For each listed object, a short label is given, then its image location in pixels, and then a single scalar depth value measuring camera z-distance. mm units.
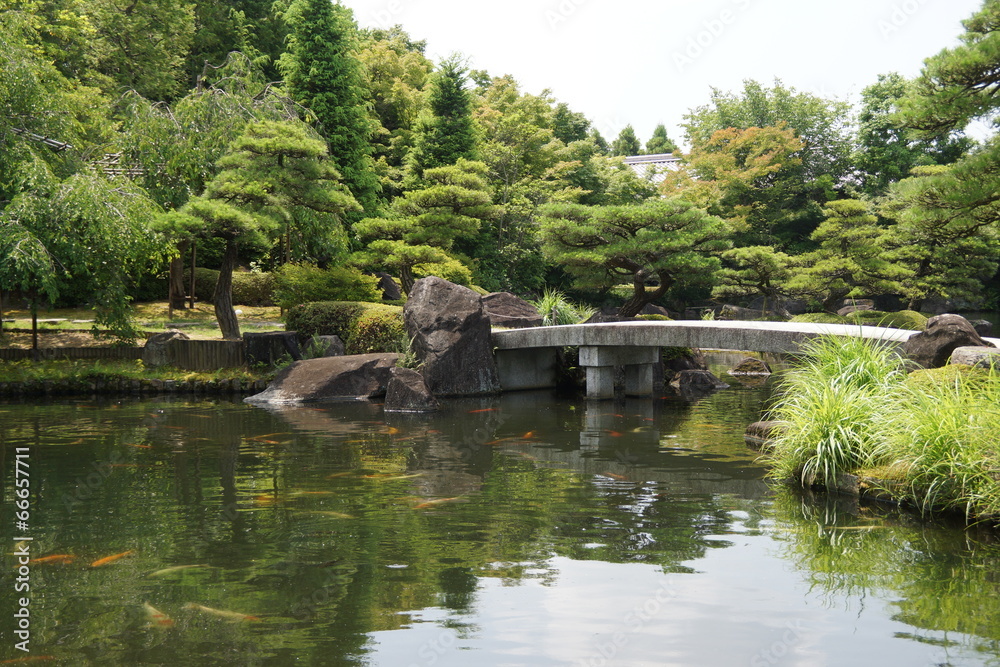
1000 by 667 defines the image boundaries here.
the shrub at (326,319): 18047
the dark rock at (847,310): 30828
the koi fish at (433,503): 8000
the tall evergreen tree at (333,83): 24312
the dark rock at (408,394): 14531
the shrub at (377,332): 17469
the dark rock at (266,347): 17344
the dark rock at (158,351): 17281
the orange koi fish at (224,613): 5211
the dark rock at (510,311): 20175
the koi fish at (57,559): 6393
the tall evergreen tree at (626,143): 53625
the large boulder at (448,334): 16141
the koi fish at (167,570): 6039
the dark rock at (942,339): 9695
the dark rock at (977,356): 8852
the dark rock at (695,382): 17309
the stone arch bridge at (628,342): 12742
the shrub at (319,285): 19922
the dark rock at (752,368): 20938
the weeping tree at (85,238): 13852
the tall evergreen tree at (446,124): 26250
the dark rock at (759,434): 10780
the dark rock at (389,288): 23578
